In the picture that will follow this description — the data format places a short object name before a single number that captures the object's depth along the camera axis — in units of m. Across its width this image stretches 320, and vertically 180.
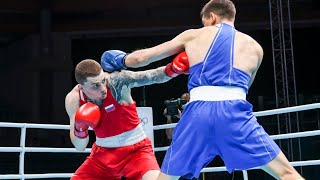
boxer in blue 2.41
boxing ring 3.53
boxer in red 3.19
